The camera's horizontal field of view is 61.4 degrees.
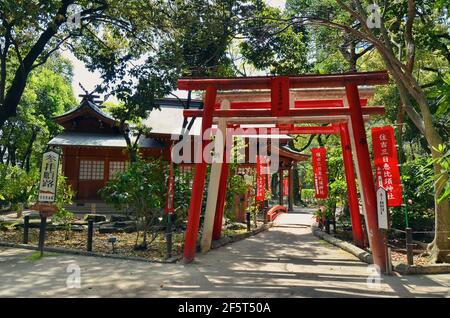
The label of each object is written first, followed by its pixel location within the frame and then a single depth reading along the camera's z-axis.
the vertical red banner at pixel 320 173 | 14.62
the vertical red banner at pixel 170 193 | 9.78
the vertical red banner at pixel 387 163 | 9.42
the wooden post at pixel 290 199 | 29.00
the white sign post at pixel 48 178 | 9.23
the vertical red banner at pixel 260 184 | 17.41
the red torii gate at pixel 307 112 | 8.37
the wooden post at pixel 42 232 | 9.28
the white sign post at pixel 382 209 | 7.79
